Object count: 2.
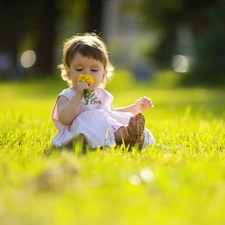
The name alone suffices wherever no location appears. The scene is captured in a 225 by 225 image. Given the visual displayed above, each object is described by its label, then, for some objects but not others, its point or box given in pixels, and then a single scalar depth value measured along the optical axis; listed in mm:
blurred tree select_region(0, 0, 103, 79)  23145
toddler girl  4602
